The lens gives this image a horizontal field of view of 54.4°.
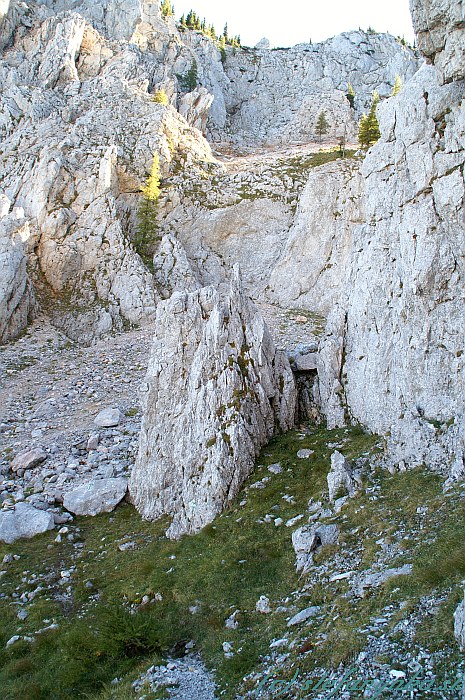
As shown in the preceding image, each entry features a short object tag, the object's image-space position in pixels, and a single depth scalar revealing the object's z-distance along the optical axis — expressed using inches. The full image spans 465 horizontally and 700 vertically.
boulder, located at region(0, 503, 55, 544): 828.6
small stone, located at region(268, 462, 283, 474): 800.9
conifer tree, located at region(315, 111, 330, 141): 3508.9
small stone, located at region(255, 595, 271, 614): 522.9
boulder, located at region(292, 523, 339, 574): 565.0
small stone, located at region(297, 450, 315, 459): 832.3
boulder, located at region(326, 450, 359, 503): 650.2
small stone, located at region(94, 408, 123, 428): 1139.9
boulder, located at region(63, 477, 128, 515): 890.1
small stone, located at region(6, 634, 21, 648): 584.1
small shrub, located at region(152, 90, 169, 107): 2640.3
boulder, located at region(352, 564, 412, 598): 445.1
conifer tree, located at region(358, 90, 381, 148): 2171.5
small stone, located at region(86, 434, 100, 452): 1066.7
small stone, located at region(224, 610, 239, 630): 519.7
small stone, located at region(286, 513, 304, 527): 667.6
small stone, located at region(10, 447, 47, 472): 1018.1
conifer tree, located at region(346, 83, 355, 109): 3874.3
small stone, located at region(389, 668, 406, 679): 319.9
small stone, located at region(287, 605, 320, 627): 464.1
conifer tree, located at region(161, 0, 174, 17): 4074.8
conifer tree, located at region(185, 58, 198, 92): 3614.7
